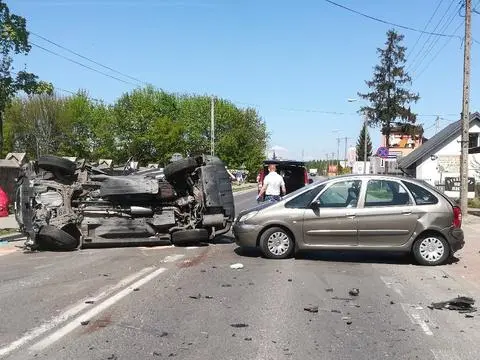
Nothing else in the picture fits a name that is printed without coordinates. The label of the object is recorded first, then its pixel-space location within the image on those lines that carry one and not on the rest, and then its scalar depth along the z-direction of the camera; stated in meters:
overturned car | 12.67
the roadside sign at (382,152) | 32.03
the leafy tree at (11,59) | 14.96
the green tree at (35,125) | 61.47
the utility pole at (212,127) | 51.53
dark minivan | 20.59
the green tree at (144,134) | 59.56
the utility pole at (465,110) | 19.61
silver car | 10.64
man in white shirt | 15.57
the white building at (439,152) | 41.53
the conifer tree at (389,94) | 65.81
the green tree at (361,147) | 107.05
